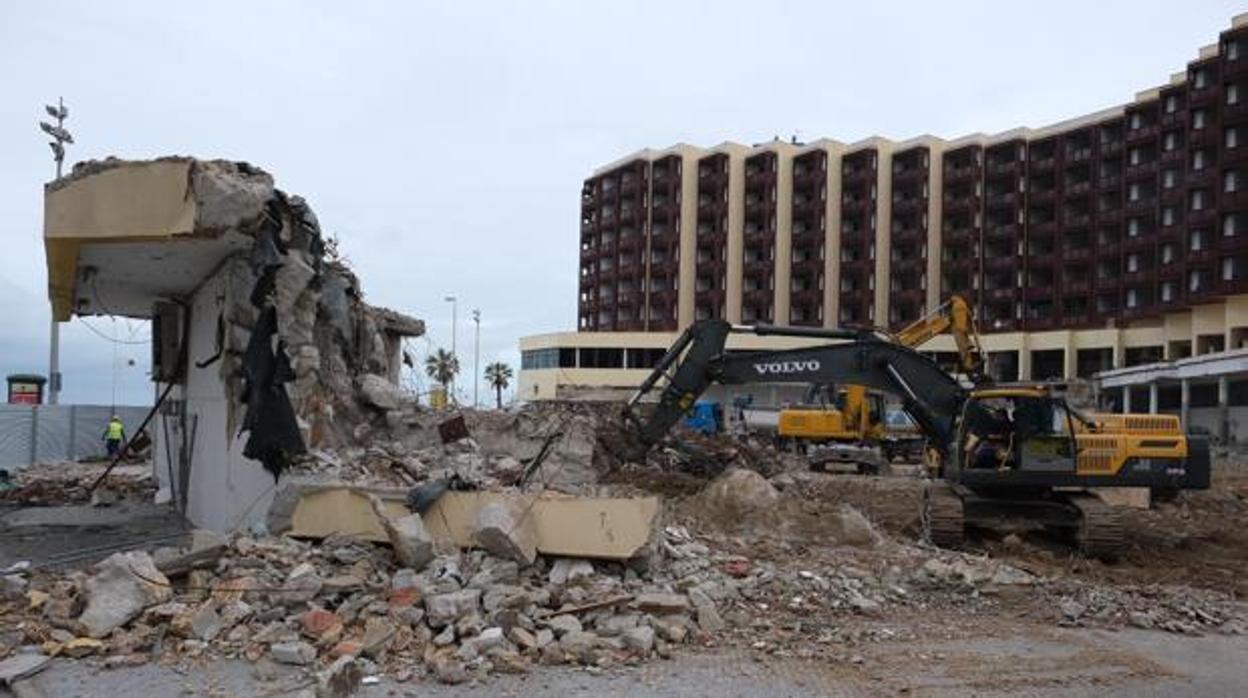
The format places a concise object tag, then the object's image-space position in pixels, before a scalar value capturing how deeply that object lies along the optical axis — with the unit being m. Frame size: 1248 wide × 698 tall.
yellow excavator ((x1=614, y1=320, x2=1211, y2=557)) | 15.09
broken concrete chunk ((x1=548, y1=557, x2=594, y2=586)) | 9.36
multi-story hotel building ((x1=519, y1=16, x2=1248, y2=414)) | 65.75
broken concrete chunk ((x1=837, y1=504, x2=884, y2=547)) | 13.17
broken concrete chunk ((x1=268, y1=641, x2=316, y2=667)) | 7.64
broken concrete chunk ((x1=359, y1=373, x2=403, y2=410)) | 14.65
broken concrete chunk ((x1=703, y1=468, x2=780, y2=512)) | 14.01
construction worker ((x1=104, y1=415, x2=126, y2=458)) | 28.62
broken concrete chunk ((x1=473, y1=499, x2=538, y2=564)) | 9.39
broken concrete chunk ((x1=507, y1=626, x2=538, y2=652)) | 8.05
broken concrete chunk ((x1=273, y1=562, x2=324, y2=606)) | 8.64
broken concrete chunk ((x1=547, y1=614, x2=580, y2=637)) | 8.30
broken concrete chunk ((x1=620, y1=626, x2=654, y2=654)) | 8.13
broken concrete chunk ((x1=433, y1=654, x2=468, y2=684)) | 7.42
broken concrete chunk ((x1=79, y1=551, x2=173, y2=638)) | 8.20
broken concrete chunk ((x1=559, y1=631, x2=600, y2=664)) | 7.96
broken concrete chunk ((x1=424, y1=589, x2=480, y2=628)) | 8.25
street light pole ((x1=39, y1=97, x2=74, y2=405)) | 26.97
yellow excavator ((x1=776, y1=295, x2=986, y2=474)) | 30.83
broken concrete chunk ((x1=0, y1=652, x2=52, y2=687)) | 7.28
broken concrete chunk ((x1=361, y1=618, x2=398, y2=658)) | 7.80
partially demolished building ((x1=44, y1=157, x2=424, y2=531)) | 11.55
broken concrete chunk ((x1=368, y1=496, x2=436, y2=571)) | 9.42
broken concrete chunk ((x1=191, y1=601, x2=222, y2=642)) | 8.10
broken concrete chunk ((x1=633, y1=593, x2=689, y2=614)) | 8.88
